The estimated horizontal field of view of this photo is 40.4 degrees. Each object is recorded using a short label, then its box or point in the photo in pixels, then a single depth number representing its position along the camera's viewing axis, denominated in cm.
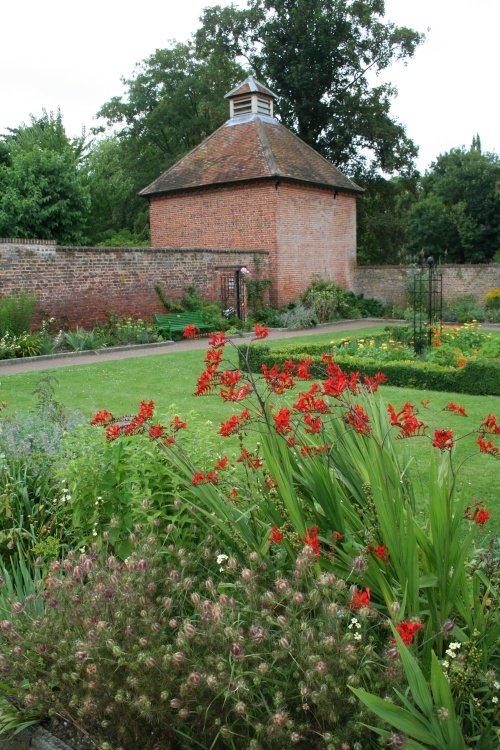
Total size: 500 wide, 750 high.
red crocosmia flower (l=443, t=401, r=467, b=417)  272
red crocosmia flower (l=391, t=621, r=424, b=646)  170
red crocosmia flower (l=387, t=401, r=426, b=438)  257
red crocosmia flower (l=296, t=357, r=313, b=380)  297
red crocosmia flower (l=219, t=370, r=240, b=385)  275
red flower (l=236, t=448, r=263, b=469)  298
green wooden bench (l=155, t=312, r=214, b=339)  1780
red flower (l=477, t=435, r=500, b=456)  239
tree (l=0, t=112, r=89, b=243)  2228
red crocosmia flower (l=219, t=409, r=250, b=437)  261
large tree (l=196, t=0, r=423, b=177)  2916
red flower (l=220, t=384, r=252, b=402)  267
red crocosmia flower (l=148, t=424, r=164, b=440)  259
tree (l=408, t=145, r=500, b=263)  3412
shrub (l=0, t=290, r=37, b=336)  1441
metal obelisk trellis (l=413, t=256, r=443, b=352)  1254
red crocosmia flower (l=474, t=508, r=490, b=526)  228
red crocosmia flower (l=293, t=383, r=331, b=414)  265
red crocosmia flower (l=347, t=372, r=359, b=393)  303
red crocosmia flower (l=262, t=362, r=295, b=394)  286
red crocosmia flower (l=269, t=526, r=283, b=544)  234
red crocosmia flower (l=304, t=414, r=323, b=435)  270
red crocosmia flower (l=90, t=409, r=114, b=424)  296
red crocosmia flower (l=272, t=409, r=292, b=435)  255
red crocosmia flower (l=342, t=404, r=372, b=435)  251
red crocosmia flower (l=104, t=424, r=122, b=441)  289
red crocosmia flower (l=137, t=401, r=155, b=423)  273
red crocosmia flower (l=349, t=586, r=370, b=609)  192
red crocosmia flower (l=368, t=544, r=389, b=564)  216
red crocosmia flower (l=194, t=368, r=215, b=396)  276
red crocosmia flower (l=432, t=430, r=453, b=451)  237
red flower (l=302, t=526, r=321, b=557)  214
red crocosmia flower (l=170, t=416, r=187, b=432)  288
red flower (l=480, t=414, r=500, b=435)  248
